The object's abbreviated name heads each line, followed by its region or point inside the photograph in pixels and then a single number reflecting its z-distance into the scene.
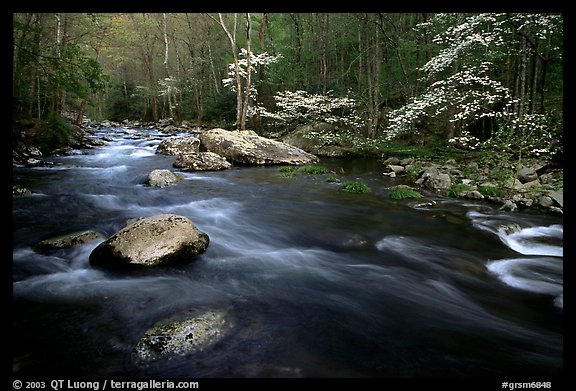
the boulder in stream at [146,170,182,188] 9.27
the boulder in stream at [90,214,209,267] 4.22
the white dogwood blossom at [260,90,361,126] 16.75
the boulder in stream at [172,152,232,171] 11.89
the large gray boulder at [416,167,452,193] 9.09
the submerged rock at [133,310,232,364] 2.67
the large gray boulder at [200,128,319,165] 13.20
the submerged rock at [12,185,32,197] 7.64
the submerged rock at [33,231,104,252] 4.77
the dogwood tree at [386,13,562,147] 9.41
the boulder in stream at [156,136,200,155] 15.29
